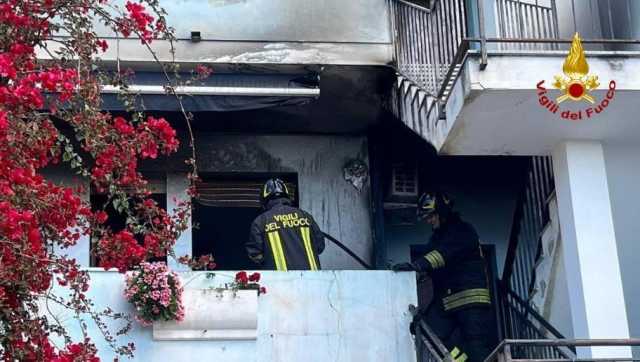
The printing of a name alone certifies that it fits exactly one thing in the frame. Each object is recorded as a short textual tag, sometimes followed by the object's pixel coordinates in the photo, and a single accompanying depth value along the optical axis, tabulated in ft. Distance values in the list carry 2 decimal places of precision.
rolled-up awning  41.75
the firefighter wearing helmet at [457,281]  40.52
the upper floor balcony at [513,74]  36.29
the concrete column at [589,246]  37.52
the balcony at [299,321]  37.96
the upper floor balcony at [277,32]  43.83
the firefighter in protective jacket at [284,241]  41.16
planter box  37.91
